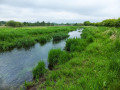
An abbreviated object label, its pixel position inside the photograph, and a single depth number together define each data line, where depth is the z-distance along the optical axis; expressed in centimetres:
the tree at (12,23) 5946
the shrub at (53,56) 686
